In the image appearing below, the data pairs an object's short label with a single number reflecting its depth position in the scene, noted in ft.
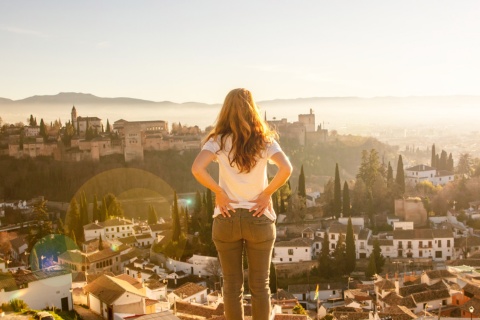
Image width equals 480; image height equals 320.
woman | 10.99
